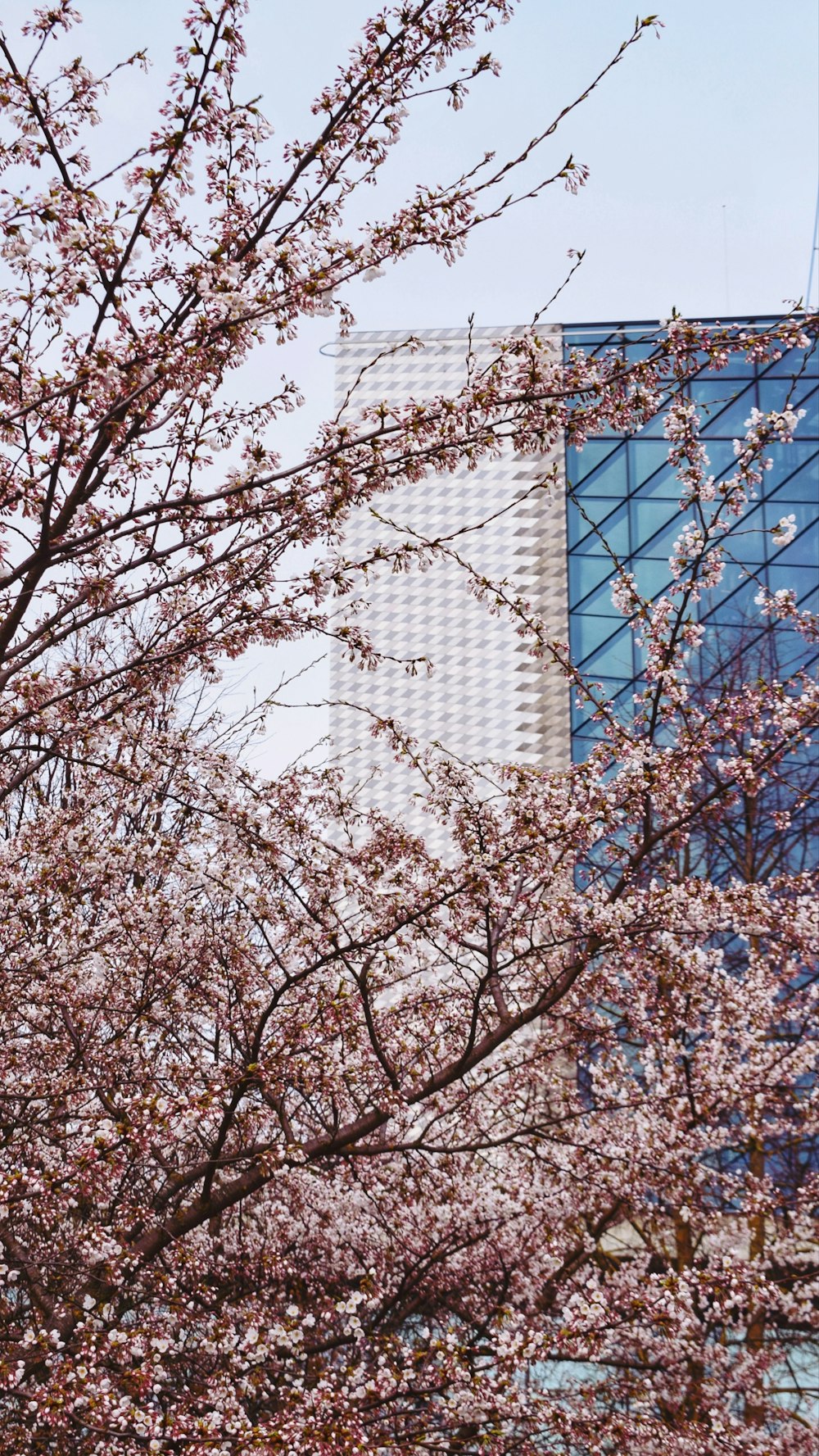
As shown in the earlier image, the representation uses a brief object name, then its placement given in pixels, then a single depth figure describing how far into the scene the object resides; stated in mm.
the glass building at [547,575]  18969
